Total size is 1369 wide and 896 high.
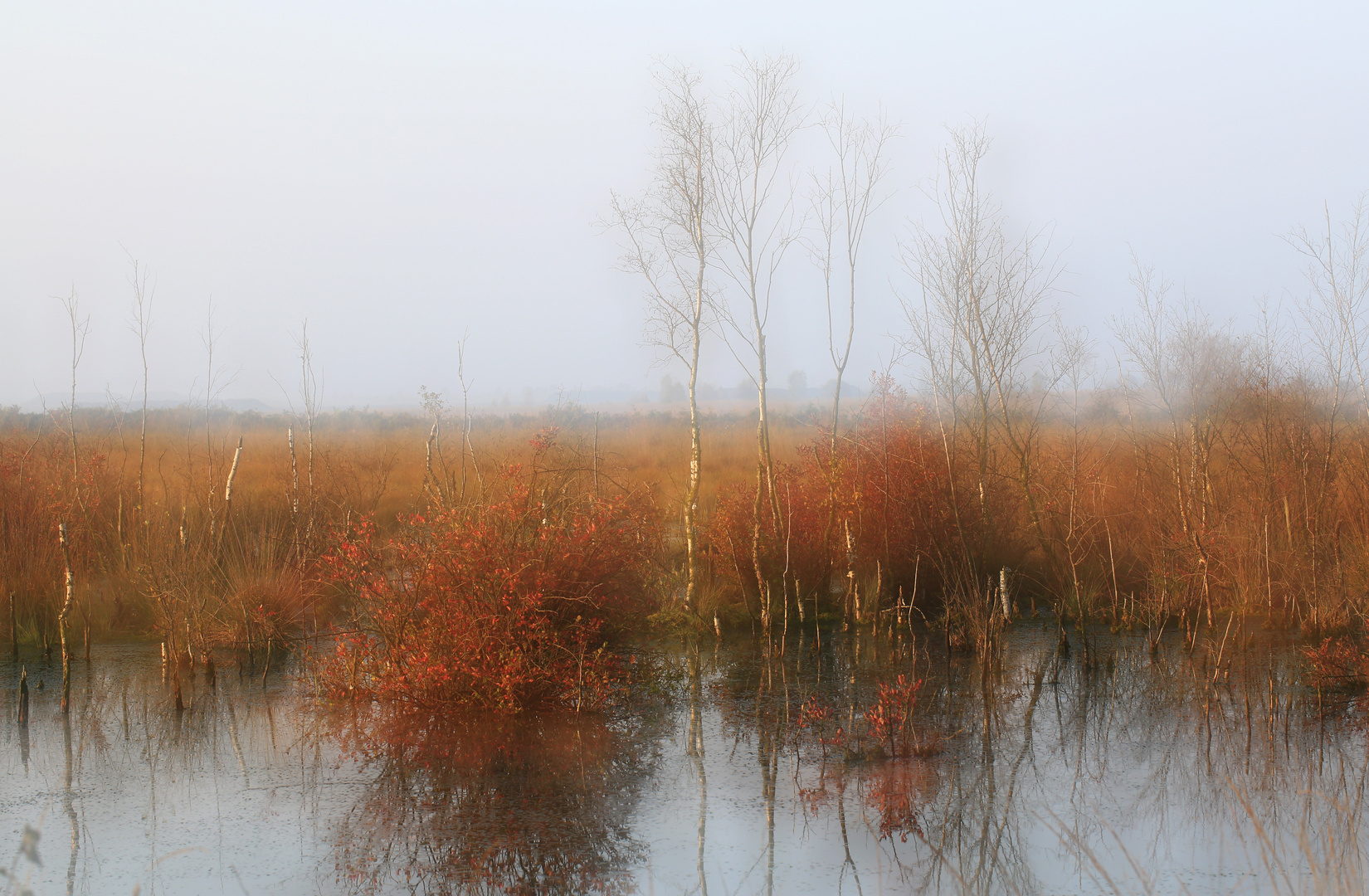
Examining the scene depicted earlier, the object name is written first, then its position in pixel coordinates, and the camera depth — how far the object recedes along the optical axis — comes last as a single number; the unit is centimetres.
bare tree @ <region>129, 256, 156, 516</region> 1156
